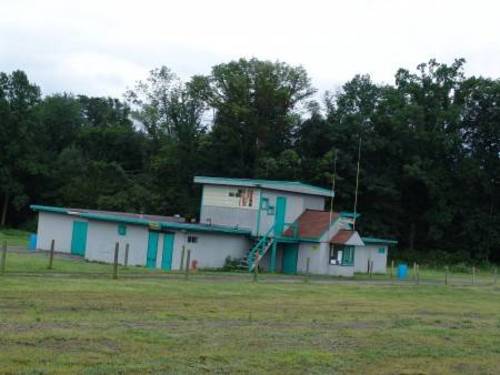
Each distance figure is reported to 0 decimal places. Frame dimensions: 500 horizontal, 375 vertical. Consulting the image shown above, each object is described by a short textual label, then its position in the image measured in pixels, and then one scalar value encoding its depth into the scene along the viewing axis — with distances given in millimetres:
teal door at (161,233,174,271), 39531
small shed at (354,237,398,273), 50750
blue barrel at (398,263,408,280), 45156
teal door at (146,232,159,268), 39656
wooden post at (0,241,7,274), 23703
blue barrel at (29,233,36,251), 46206
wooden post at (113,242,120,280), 25855
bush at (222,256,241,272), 41284
